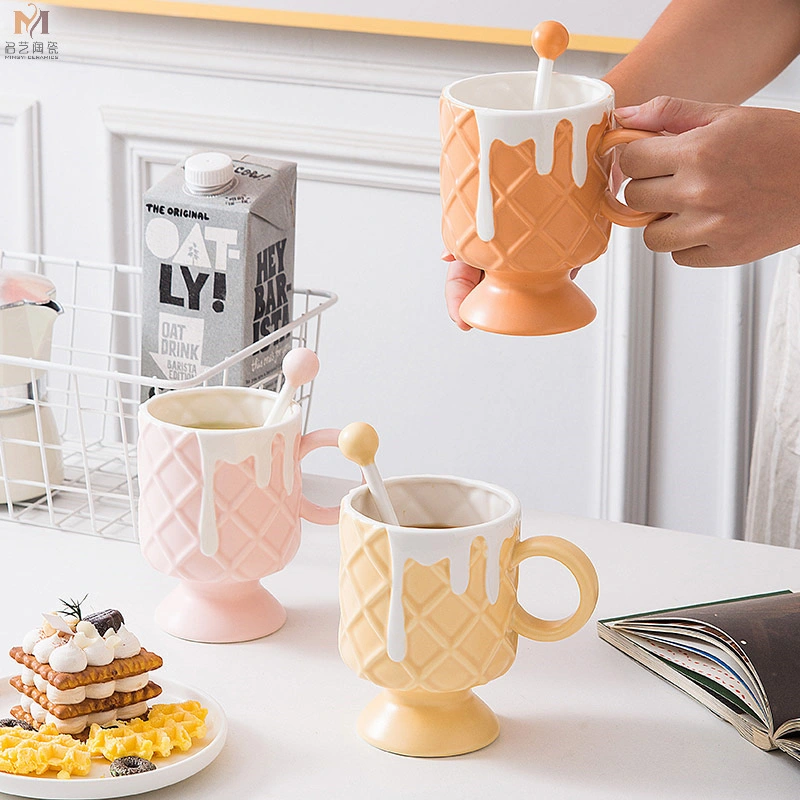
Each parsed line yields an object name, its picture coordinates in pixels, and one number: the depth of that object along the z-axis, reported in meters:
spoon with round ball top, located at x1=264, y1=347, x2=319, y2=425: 1.69
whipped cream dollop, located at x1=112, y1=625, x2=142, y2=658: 1.59
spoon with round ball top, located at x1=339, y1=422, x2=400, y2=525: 1.56
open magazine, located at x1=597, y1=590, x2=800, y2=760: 1.60
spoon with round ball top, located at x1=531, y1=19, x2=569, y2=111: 1.62
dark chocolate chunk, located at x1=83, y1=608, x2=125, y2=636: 1.61
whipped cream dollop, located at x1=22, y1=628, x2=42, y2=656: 1.59
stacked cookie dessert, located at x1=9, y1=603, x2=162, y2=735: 1.57
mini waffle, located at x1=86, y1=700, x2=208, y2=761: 1.56
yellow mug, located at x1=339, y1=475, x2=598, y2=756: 1.56
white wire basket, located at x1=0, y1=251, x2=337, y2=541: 1.80
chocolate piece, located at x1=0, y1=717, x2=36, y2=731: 1.58
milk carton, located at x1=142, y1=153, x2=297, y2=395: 1.83
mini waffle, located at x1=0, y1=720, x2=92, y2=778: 1.54
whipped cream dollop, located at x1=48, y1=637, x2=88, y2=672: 1.57
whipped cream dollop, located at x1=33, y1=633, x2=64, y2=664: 1.58
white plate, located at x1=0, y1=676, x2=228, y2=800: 1.54
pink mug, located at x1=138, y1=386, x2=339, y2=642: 1.67
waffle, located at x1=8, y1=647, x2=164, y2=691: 1.57
